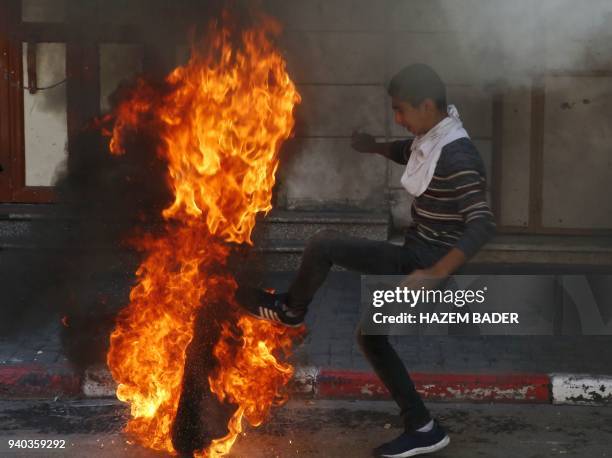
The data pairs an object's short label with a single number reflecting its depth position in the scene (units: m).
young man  4.66
